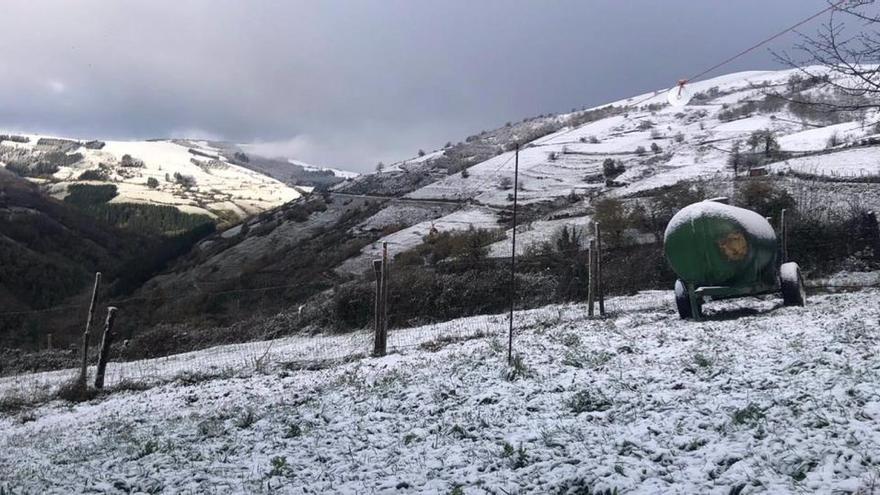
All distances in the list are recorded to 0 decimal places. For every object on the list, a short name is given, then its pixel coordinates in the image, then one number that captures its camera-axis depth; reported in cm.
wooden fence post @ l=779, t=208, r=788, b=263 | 1559
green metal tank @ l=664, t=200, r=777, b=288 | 1120
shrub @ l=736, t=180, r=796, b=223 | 2189
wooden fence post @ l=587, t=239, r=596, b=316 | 1368
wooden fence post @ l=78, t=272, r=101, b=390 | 1152
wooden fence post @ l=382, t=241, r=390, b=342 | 1181
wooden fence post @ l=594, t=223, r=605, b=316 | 1364
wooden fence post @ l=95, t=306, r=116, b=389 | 1166
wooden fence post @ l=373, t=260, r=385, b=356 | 1168
